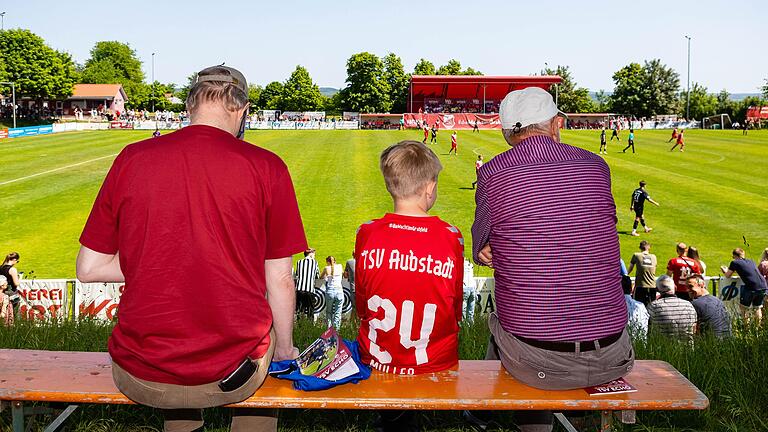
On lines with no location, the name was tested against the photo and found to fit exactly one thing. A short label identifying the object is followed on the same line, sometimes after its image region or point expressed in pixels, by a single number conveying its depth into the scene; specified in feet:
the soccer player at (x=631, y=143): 133.41
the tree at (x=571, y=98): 371.76
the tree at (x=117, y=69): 451.12
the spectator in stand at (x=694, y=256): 42.18
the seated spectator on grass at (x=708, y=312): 26.50
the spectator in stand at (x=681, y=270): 37.89
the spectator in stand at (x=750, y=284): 36.86
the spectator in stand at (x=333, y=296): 38.99
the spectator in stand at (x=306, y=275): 36.88
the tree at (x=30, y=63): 288.30
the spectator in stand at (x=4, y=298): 33.31
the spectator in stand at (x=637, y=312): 28.32
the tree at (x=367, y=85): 378.32
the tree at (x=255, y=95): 448.94
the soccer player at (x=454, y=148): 134.41
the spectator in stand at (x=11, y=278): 36.25
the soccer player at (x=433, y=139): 161.31
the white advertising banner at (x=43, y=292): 38.04
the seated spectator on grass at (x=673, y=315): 24.93
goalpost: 250.66
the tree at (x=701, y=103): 298.35
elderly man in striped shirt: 10.80
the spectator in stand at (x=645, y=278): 42.73
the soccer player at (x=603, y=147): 132.57
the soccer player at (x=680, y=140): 139.25
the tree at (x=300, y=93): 422.00
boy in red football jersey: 11.40
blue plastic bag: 11.27
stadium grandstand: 269.03
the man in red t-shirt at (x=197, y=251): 9.00
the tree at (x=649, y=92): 344.08
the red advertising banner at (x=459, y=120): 215.51
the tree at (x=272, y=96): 426.92
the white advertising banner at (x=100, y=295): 38.42
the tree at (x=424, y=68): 425.28
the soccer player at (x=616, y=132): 165.81
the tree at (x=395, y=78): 388.78
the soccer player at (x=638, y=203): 66.33
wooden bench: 10.95
